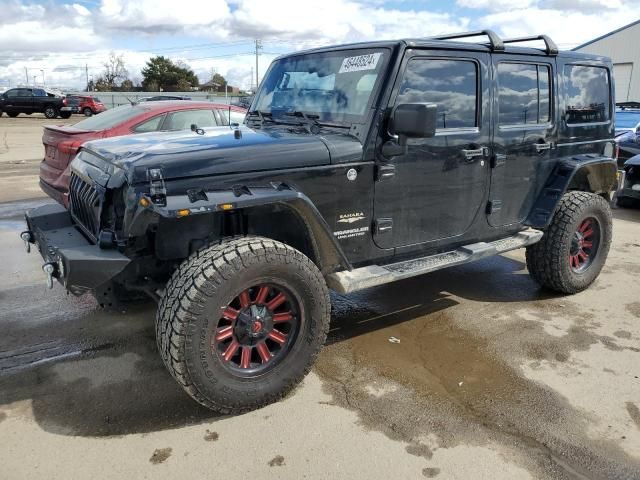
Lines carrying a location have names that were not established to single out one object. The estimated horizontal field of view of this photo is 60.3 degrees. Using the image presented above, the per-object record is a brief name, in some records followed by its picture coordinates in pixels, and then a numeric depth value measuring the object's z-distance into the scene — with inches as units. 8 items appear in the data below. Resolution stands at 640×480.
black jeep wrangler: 113.3
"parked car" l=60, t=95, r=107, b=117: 1192.2
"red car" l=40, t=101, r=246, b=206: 261.0
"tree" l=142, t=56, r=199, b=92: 2487.7
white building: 1204.5
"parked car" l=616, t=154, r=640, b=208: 342.0
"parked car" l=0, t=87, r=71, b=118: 1165.7
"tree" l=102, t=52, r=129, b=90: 2896.2
